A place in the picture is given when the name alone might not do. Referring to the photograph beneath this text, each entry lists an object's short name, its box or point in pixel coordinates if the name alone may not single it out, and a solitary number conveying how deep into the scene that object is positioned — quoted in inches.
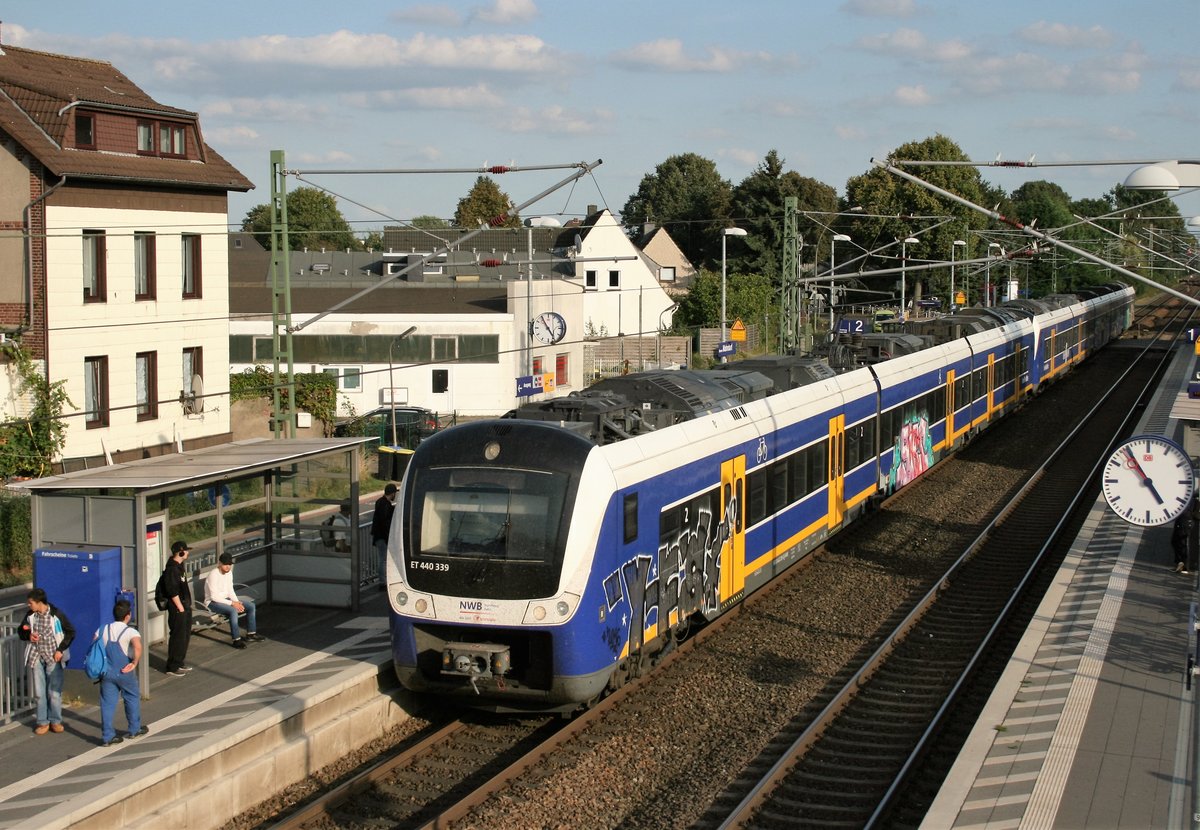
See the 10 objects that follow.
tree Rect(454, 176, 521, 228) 4633.4
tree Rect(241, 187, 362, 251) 4378.7
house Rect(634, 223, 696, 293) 3454.7
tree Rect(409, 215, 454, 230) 5137.8
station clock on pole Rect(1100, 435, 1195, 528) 507.5
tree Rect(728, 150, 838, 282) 3186.5
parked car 1363.2
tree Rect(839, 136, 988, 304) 3004.4
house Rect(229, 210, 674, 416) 1648.6
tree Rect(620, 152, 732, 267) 3897.6
